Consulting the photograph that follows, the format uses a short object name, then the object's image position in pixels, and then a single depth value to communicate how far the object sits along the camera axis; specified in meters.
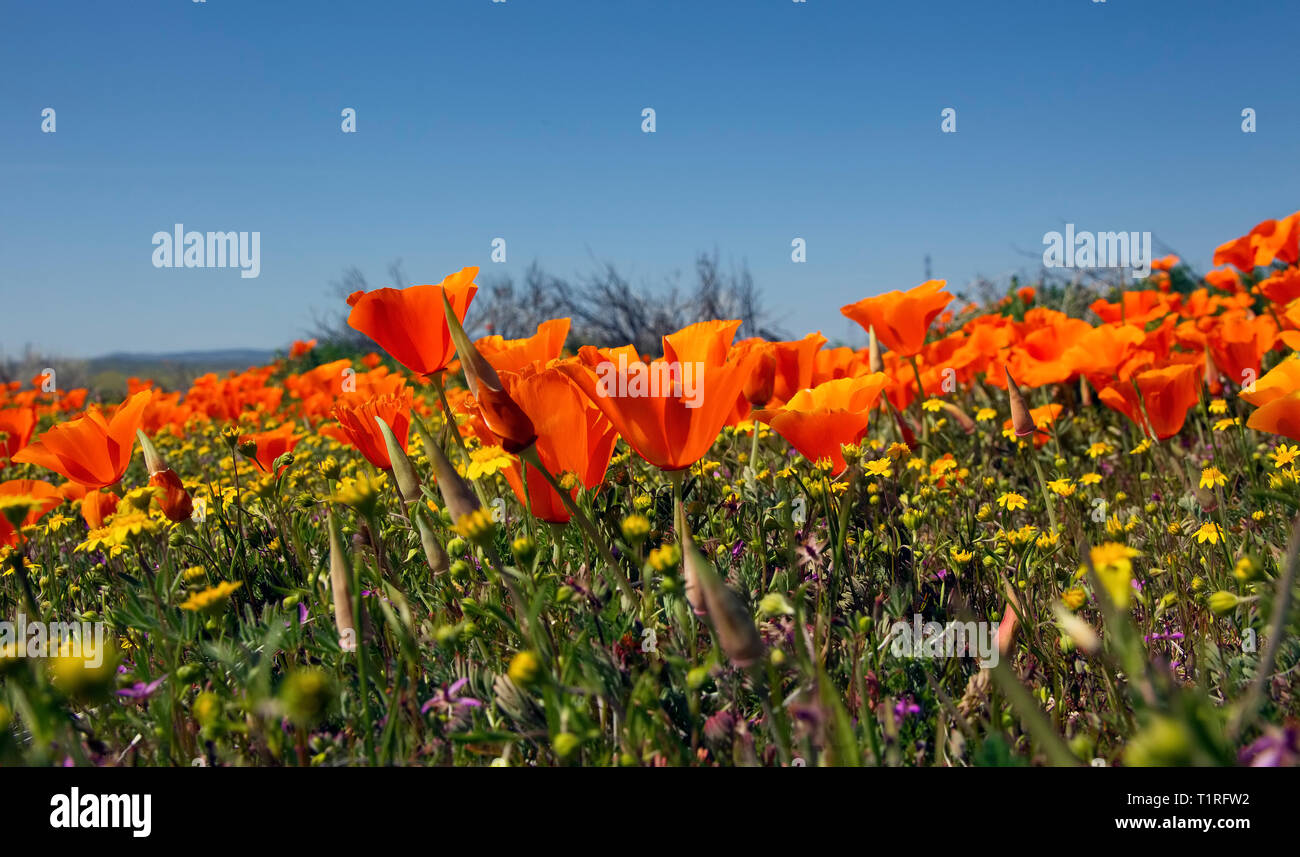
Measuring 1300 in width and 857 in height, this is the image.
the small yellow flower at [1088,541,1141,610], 0.20
